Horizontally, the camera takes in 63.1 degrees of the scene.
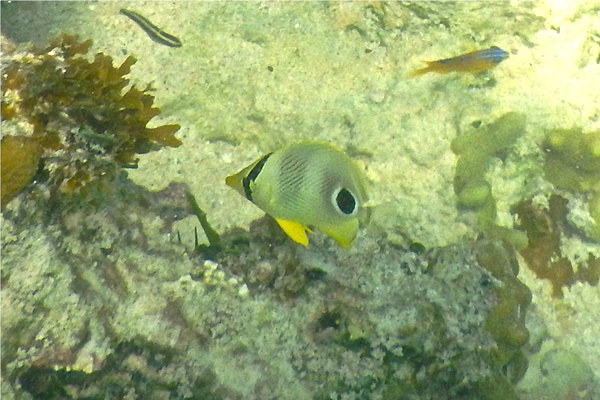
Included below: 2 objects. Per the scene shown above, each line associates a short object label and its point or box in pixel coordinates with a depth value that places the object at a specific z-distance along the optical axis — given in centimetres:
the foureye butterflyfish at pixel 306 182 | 225
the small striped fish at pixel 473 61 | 385
